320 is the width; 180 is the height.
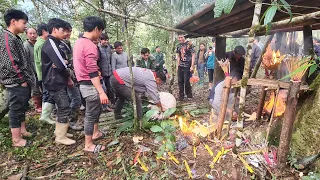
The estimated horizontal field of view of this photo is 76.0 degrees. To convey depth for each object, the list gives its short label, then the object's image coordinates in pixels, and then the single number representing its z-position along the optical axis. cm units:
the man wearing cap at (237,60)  523
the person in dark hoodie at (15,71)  321
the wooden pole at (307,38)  388
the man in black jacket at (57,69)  340
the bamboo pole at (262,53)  422
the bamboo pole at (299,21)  240
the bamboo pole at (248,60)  223
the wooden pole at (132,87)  352
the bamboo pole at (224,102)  311
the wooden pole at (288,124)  234
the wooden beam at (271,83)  260
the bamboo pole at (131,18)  320
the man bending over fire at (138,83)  402
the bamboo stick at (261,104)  369
